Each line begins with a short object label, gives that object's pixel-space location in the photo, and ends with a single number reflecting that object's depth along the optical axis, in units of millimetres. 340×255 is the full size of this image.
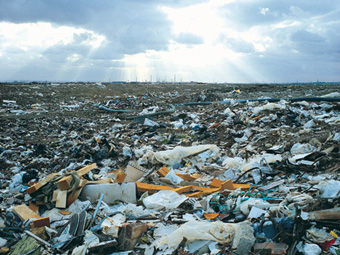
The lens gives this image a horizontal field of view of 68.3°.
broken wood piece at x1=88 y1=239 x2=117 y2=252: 2381
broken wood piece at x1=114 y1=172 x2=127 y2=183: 4073
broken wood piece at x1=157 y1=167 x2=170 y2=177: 4449
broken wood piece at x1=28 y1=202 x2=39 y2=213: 3338
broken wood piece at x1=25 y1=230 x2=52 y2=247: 2617
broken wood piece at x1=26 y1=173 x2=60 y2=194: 3423
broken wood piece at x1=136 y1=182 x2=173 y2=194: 3627
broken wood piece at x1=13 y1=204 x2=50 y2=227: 2836
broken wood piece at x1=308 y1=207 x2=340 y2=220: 2318
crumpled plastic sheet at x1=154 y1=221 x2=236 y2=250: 2336
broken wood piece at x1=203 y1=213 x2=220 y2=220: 2805
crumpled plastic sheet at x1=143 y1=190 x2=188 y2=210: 3186
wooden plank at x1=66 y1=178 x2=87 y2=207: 3391
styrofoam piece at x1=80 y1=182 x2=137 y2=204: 3535
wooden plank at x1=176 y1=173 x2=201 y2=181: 4289
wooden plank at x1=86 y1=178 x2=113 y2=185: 3770
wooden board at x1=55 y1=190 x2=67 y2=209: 3283
